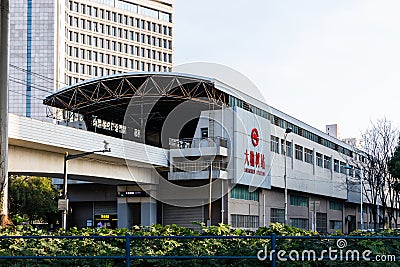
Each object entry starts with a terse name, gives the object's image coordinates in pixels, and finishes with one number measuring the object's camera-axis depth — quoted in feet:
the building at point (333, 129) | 409.28
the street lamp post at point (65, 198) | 124.77
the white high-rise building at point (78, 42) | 416.05
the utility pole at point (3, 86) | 80.28
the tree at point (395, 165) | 190.49
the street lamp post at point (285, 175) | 218.26
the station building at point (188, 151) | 194.29
